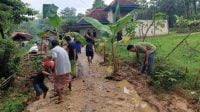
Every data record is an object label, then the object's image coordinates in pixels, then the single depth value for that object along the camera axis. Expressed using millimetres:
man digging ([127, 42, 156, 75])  5475
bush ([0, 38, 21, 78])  6885
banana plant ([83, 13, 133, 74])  5356
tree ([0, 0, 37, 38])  7699
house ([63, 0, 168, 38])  15998
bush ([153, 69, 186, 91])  5374
